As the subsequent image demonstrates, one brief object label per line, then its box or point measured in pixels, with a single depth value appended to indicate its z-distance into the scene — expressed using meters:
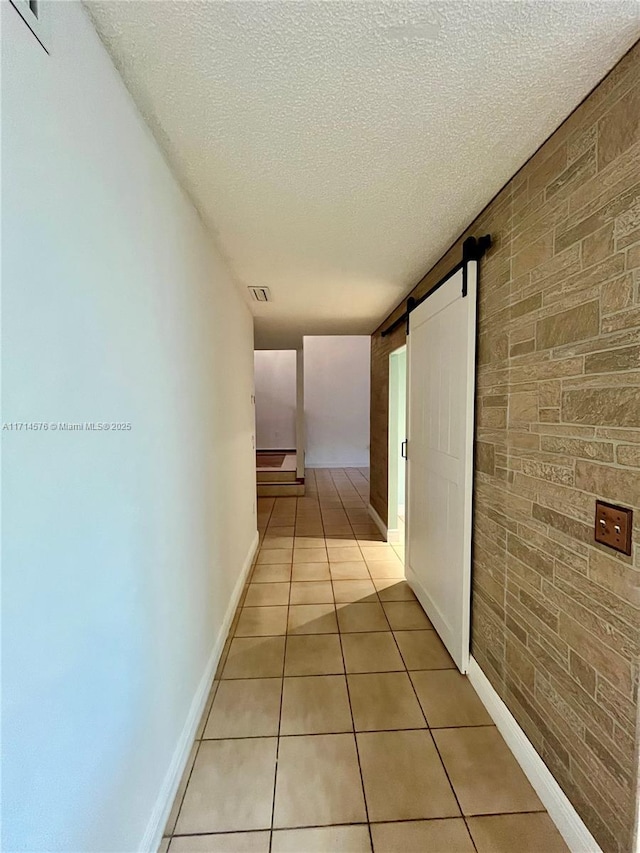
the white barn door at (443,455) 1.92
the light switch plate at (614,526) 1.01
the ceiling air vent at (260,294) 2.92
